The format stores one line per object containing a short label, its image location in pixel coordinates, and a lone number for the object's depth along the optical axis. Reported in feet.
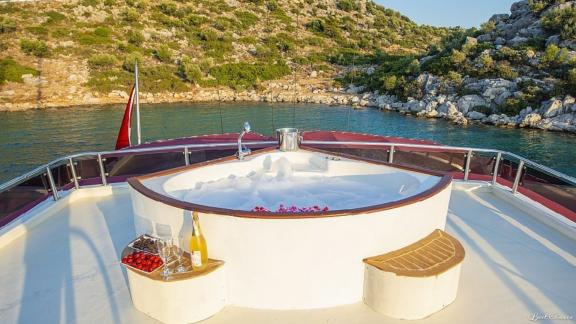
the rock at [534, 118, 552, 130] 58.29
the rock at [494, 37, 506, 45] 83.81
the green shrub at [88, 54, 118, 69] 86.38
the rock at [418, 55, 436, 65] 90.38
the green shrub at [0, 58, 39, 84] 75.41
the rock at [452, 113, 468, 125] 64.23
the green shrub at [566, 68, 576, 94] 58.80
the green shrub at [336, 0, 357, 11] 162.27
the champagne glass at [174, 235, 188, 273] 7.66
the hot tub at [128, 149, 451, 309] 7.43
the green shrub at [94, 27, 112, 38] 100.89
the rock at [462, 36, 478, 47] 84.58
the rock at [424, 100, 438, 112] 70.69
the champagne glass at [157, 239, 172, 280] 7.55
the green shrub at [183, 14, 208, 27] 120.08
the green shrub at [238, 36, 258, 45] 116.98
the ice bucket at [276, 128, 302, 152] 12.20
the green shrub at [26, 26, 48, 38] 92.89
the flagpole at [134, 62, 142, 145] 19.72
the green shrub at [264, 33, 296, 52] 116.10
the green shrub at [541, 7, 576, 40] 73.46
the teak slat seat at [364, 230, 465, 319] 7.51
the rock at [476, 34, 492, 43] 88.43
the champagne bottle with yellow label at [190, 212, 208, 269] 7.54
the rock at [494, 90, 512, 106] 65.46
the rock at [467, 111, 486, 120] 65.40
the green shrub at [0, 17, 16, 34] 89.76
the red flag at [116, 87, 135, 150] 20.79
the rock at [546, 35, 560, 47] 73.57
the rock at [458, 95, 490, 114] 68.34
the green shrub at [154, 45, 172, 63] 96.89
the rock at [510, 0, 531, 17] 92.96
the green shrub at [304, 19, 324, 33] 134.72
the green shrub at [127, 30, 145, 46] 101.89
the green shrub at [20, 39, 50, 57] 84.33
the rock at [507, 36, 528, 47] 79.43
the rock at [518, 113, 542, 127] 59.52
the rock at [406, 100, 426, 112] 72.79
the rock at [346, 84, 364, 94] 92.62
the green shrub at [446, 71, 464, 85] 74.33
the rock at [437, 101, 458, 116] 67.56
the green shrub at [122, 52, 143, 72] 88.53
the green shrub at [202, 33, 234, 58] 107.14
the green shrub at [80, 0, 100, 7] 113.09
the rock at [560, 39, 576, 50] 71.82
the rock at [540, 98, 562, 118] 59.16
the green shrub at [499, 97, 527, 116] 62.85
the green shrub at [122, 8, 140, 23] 111.65
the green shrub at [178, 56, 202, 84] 91.76
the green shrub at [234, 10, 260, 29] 128.26
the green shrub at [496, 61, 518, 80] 69.62
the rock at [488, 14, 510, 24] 97.85
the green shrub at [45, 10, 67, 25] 100.68
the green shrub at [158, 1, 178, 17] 123.85
